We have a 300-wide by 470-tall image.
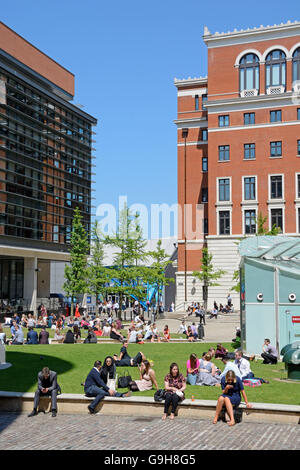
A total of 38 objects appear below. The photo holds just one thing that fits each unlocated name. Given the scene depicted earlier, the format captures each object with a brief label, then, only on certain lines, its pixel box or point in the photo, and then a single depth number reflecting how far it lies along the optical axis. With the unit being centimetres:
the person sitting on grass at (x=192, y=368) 1666
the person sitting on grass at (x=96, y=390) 1365
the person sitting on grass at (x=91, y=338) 2900
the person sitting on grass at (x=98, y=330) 3450
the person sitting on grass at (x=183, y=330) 3647
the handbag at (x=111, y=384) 1471
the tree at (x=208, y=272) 5784
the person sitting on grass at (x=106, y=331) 3369
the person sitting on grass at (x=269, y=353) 2175
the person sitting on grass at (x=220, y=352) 2228
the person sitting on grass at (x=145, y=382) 1549
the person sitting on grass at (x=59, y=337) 3041
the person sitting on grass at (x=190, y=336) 3099
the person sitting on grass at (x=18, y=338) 2812
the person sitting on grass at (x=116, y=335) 3010
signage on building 2340
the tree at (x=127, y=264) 4769
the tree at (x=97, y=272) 4872
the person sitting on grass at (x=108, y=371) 1532
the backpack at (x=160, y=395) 1346
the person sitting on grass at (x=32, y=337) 2816
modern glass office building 5831
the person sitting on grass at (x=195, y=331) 3138
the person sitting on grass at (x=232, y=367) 1553
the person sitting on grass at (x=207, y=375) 1656
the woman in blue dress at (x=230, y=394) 1251
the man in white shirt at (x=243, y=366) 1688
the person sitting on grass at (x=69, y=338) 2895
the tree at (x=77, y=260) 6075
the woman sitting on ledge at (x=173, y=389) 1308
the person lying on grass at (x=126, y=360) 1989
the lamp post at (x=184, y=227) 6238
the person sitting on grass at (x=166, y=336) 3103
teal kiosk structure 2353
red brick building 5809
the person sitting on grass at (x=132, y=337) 2945
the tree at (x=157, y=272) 4966
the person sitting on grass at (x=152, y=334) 3106
